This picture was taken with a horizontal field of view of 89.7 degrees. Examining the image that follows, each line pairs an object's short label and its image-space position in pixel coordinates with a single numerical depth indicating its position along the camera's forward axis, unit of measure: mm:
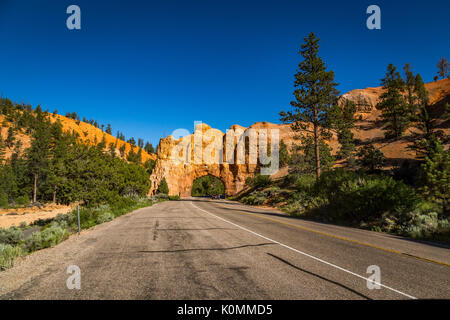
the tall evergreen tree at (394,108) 45000
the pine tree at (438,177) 11766
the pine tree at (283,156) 56728
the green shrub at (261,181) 46150
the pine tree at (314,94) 24422
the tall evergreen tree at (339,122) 23573
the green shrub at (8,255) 5991
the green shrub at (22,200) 52181
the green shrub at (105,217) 15120
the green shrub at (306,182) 26050
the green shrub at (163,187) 63438
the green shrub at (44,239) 8805
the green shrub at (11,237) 10758
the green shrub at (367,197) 13008
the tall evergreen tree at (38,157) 54066
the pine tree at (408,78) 69312
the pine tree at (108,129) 187000
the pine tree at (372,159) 29203
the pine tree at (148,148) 185312
